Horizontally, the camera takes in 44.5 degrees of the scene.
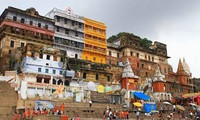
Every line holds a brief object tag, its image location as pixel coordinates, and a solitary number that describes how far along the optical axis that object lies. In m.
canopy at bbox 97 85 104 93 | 41.41
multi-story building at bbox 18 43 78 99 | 33.00
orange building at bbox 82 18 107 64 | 46.80
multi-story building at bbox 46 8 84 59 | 43.56
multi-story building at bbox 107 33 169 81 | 50.12
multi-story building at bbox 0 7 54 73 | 37.56
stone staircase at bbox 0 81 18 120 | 26.70
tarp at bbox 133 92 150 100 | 40.50
